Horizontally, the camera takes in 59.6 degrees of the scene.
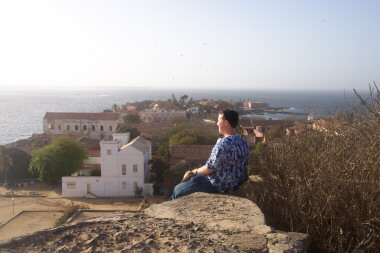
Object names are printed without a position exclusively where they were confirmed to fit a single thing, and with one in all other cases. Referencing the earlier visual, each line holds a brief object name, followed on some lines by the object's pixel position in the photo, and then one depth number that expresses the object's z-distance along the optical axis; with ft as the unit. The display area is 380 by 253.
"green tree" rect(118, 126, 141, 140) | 107.76
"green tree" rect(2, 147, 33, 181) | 80.38
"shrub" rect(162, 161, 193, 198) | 60.54
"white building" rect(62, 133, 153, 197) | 64.85
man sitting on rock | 12.37
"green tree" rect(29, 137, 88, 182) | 70.59
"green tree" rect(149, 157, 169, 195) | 67.15
